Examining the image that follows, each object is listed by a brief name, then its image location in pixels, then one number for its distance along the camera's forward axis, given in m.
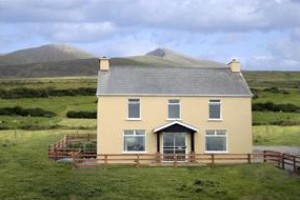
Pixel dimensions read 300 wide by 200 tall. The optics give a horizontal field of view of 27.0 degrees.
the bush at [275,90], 110.88
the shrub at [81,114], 88.38
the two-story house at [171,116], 47.34
